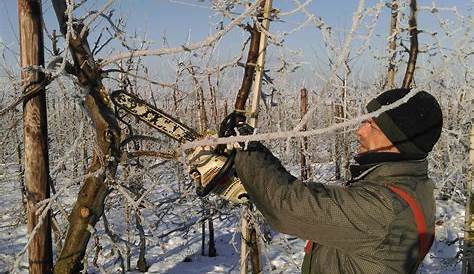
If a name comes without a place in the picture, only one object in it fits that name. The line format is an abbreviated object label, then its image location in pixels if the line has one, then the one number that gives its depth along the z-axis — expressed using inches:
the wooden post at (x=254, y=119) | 91.5
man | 58.6
